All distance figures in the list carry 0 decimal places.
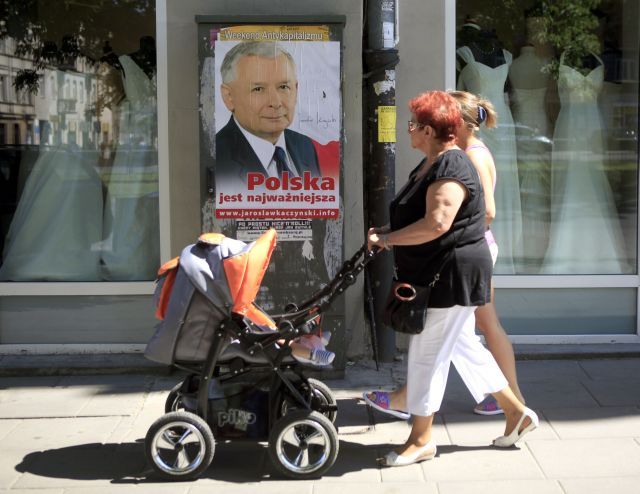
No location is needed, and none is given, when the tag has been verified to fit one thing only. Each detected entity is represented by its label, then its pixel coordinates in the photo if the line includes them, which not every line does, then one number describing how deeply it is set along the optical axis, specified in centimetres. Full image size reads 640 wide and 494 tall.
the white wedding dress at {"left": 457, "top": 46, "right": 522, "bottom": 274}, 700
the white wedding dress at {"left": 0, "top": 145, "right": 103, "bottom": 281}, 698
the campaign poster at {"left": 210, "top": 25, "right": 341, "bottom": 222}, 593
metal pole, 621
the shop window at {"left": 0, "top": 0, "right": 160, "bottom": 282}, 685
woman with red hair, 443
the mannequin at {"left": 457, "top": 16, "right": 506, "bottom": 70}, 688
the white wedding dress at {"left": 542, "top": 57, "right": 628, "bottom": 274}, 713
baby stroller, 446
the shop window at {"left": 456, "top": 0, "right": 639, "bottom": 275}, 700
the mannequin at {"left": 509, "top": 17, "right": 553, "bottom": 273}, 707
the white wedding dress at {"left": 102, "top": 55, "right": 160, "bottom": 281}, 685
